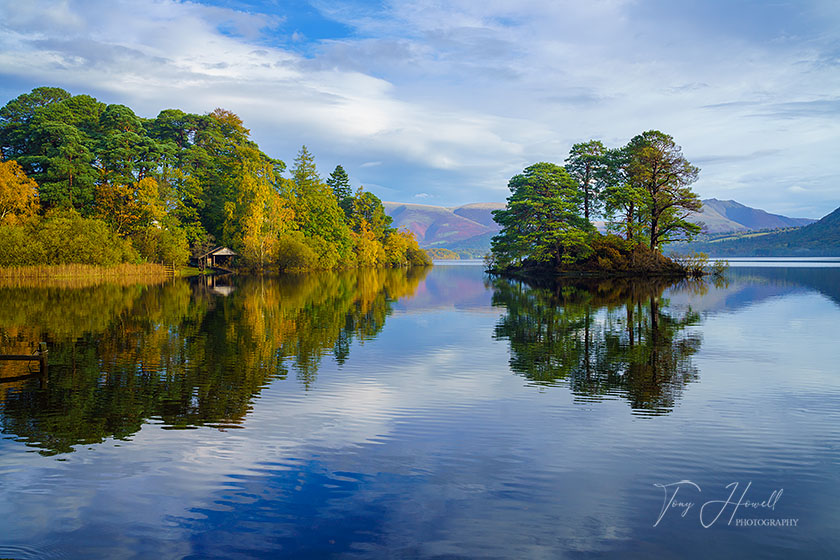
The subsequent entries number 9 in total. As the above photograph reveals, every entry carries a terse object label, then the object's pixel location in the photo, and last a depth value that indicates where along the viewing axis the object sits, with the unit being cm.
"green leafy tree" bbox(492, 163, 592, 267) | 5641
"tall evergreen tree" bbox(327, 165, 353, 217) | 10481
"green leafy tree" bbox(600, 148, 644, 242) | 5188
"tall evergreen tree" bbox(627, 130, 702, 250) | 5201
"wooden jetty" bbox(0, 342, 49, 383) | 1160
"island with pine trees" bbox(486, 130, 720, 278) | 5262
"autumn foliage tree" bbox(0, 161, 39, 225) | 4947
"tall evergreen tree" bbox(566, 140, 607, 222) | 6041
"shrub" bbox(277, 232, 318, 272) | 6819
